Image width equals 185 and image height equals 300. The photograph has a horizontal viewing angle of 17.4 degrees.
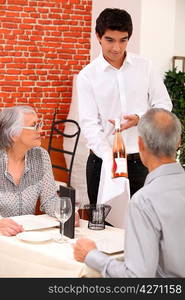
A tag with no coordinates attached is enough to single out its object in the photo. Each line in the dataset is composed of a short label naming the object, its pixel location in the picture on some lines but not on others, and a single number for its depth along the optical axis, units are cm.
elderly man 200
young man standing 357
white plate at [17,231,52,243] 255
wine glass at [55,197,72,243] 254
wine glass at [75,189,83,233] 268
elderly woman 318
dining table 231
